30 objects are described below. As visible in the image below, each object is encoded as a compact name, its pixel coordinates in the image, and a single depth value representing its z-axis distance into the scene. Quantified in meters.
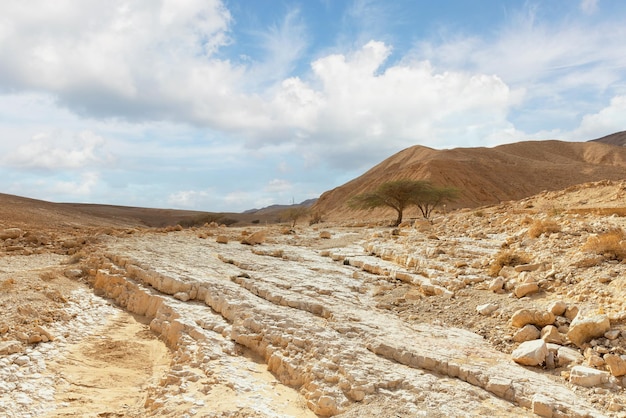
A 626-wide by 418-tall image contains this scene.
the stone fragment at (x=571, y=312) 5.76
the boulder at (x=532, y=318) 5.77
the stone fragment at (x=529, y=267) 7.74
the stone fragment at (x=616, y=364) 4.46
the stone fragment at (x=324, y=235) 18.81
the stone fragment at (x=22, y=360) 5.32
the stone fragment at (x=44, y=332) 6.05
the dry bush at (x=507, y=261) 8.31
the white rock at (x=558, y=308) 5.90
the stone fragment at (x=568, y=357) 4.91
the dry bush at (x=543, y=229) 9.48
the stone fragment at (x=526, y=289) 6.87
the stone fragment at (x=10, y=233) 12.76
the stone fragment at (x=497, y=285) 7.45
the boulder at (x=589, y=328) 5.07
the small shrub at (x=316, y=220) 39.95
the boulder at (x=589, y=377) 4.47
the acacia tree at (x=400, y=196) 27.81
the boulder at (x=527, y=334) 5.63
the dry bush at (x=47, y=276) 8.51
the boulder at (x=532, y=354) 5.04
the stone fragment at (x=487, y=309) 6.75
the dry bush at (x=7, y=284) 7.31
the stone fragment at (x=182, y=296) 7.67
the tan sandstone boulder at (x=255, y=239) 15.40
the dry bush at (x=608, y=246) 6.96
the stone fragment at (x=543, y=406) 4.09
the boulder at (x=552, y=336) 5.35
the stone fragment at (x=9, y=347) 5.44
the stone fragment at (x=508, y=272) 7.85
